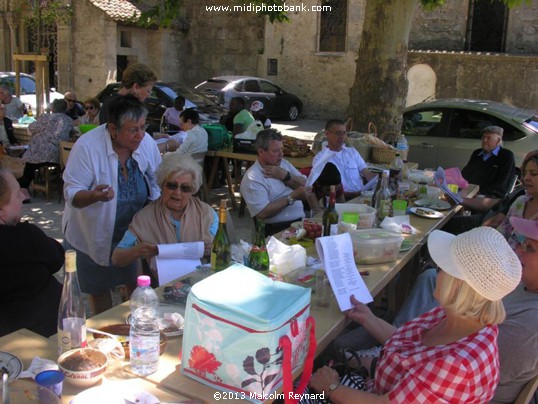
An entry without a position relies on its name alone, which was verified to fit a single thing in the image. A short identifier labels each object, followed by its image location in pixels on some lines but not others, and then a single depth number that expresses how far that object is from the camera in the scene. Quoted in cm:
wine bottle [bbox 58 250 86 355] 207
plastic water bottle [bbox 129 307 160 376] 198
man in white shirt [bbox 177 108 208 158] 768
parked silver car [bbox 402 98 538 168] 823
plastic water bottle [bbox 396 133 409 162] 698
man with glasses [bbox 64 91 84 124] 1087
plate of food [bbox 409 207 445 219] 451
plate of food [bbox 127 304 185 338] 228
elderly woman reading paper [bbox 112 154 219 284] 324
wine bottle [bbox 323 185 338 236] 359
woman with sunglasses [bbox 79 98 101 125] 980
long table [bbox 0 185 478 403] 193
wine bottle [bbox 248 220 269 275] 282
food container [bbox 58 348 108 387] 189
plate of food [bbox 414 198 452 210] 481
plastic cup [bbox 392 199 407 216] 445
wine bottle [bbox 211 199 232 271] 288
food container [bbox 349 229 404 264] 323
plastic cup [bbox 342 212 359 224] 361
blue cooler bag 178
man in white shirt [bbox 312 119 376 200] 568
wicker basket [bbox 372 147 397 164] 662
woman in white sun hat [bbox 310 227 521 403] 186
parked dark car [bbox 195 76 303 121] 1666
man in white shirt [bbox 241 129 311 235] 451
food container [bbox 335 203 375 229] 373
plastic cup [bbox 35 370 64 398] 174
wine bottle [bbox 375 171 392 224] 413
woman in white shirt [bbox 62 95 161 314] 344
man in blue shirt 637
